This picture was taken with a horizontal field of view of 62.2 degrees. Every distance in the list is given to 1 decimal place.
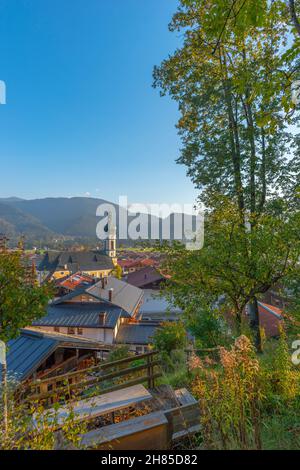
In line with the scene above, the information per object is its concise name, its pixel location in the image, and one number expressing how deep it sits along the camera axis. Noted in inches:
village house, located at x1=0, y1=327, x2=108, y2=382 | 378.3
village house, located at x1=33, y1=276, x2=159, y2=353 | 843.4
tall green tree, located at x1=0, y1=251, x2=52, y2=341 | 180.4
